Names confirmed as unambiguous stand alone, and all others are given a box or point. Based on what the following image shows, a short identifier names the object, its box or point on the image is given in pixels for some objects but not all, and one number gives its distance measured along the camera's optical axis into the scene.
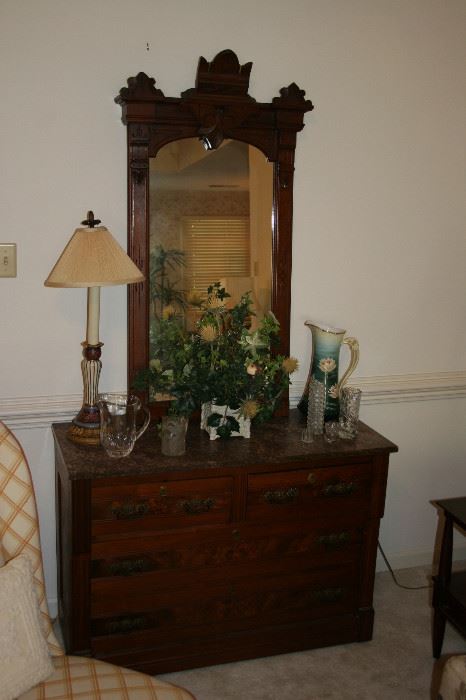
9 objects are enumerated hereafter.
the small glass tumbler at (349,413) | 2.43
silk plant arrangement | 2.27
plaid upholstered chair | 1.68
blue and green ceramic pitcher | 2.49
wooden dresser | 2.15
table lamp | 2.07
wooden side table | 2.39
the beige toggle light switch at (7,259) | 2.28
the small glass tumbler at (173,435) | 2.18
